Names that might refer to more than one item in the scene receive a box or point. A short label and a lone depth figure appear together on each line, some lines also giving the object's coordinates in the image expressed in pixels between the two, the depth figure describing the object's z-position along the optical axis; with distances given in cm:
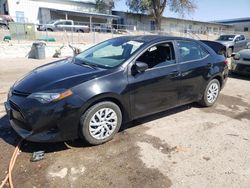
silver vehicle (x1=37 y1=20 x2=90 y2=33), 1939
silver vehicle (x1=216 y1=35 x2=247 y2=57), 1184
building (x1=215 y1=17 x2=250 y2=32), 4898
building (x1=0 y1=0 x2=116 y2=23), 2471
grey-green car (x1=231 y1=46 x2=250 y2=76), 662
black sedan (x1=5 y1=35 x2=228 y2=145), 245
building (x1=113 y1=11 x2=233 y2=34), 3129
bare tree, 2745
